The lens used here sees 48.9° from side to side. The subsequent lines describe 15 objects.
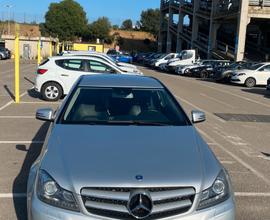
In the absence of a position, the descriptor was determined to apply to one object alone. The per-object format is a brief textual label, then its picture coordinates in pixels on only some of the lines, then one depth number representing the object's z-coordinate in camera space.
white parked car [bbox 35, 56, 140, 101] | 10.22
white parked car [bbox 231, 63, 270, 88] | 17.75
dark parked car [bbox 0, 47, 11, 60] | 35.60
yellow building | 38.92
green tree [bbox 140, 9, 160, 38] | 72.01
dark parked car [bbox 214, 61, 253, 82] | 18.95
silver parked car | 2.27
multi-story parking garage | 27.83
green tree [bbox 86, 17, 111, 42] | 62.47
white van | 25.33
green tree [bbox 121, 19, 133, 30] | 82.73
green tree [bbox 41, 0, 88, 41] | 50.18
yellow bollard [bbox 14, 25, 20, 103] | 9.03
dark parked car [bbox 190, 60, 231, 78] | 22.05
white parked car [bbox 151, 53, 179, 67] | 28.72
